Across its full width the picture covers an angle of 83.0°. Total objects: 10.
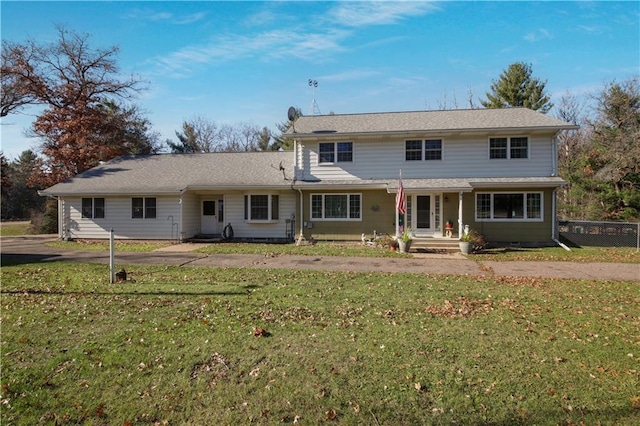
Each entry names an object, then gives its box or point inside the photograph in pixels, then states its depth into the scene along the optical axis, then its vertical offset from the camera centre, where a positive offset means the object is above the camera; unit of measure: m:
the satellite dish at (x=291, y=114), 20.75 +5.41
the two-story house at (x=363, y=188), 16.69 +0.95
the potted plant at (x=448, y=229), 16.66 -0.99
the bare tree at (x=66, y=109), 26.14 +7.56
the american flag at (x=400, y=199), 15.03 +0.34
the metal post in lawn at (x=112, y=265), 8.61 -1.37
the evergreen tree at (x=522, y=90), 34.19 +11.24
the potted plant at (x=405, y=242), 14.76 -1.42
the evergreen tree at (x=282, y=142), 39.72 +7.86
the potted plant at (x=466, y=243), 14.62 -1.44
